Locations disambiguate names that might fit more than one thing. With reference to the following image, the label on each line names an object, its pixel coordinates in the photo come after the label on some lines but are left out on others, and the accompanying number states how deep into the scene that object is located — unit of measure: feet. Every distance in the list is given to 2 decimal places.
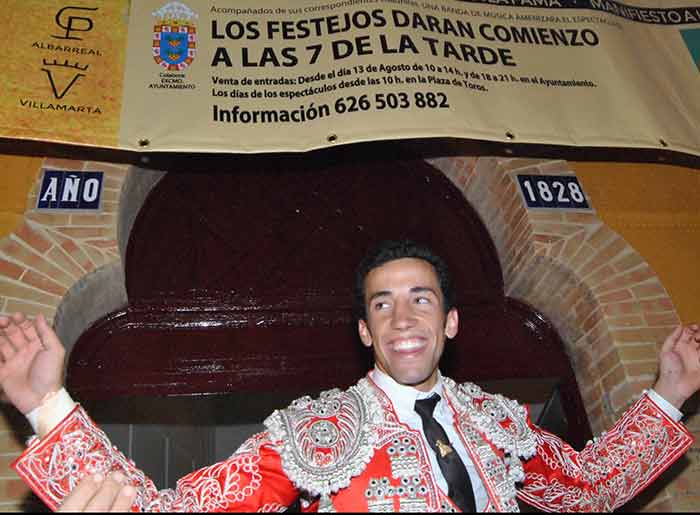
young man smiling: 6.77
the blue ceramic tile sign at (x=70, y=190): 11.21
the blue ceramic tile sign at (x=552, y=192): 12.38
